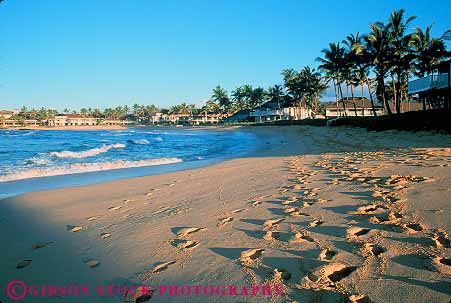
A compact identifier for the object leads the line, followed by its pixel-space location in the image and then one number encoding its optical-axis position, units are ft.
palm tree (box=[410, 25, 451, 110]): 98.93
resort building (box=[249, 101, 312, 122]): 242.78
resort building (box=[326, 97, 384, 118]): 212.33
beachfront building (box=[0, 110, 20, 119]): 439.88
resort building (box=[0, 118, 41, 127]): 395.53
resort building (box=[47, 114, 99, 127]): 447.42
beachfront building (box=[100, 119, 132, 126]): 462.64
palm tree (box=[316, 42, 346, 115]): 126.21
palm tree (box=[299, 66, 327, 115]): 209.15
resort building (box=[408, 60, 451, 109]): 71.05
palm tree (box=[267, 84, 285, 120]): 249.14
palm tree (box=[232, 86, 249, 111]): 308.23
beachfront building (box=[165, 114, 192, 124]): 403.42
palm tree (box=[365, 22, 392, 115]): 98.43
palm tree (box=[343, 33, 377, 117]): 102.42
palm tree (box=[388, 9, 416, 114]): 97.16
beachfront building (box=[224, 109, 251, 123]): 306.39
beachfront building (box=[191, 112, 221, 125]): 374.06
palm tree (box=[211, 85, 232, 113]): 333.42
